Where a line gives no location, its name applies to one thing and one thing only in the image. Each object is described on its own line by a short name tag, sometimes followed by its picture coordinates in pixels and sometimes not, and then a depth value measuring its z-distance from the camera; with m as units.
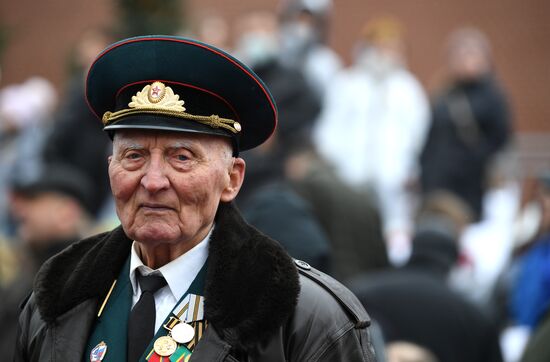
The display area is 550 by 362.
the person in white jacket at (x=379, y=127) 26.27
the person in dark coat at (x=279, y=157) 12.87
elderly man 6.87
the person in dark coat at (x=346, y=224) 17.53
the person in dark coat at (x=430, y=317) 13.82
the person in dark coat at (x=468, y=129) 25.67
